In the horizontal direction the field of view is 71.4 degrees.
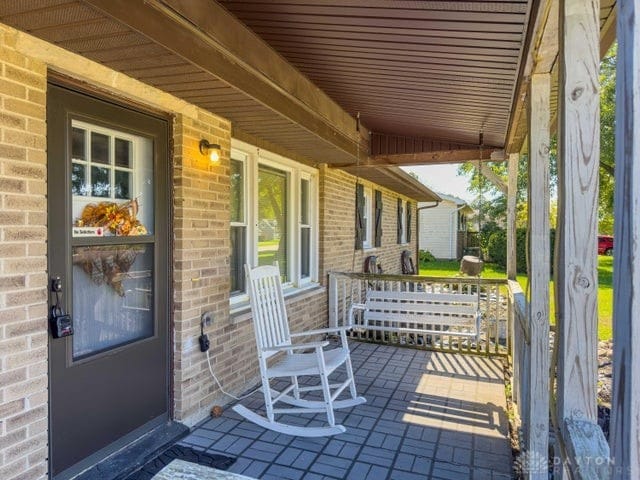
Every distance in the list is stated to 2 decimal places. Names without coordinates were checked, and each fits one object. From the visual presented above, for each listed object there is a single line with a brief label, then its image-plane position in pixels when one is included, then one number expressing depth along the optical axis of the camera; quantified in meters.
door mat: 2.53
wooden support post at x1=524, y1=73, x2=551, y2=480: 2.14
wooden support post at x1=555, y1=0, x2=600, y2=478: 1.19
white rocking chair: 3.14
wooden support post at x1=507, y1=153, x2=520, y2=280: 4.50
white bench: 5.17
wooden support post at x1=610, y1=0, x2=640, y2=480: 0.73
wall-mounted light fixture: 3.21
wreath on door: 2.49
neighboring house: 22.64
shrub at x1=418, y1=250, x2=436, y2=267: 20.94
